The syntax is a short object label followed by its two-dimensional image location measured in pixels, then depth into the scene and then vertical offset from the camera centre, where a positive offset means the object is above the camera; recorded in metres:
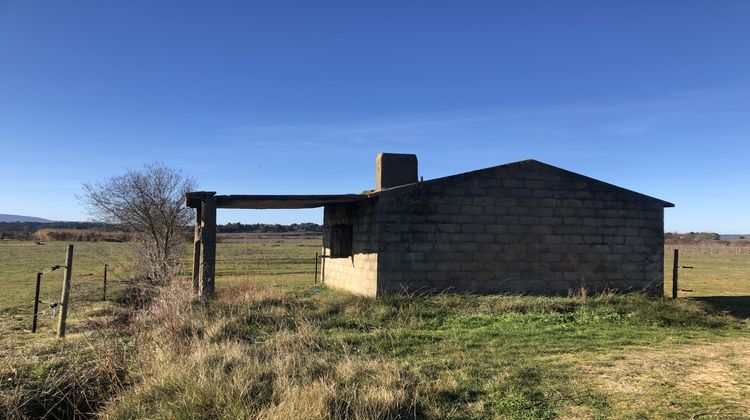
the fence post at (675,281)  15.01 -1.09
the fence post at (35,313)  10.53 -1.69
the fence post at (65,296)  9.68 -1.27
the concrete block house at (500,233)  13.12 +0.10
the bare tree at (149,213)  20.03 +0.55
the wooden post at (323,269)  18.32 -1.23
